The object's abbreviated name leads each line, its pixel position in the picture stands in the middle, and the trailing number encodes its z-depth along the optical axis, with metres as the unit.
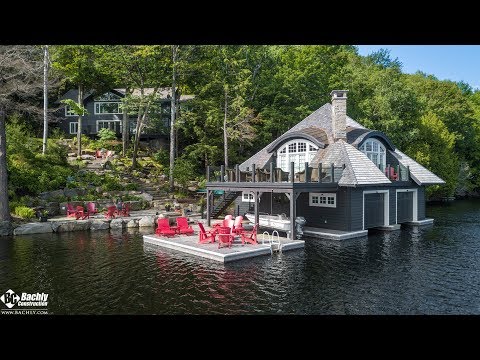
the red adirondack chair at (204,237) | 17.75
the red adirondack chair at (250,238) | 17.62
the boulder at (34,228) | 21.42
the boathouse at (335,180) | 21.14
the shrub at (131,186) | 32.03
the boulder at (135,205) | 29.42
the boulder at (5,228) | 21.23
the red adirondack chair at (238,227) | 18.06
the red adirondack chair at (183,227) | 19.80
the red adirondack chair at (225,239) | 16.72
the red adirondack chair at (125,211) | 26.70
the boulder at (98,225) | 23.59
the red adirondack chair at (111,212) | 25.55
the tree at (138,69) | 36.78
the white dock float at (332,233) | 20.39
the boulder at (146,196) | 31.03
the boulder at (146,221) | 25.19
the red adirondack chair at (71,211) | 25.09
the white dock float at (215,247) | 15.70
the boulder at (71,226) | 22.55
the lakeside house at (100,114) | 48.47
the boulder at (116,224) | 24.01
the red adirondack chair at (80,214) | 24.67
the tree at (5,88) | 21.09
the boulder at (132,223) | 24.61
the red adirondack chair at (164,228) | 19.11
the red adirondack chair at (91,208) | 25.58
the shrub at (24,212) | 23.72
